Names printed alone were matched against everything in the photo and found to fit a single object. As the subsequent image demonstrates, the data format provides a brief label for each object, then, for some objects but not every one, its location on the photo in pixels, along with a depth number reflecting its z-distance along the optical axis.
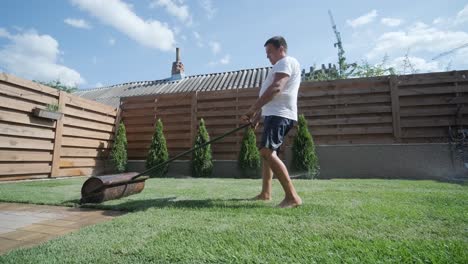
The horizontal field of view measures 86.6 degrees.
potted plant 4.77
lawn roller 2.44
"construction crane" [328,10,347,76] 13.53
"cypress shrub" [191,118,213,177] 6.09
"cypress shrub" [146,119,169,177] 6.30
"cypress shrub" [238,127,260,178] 5.86
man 2.13
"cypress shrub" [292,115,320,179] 5.52
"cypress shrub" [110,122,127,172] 6.49
